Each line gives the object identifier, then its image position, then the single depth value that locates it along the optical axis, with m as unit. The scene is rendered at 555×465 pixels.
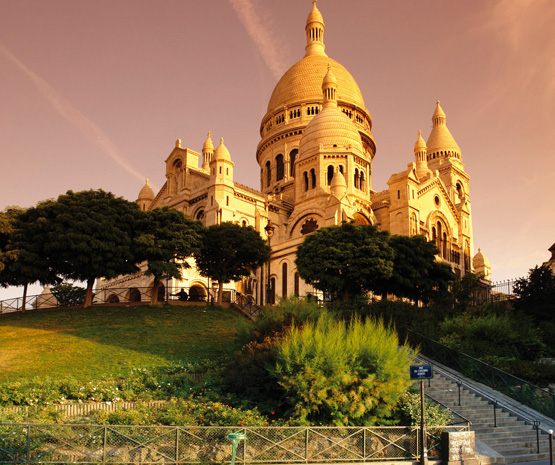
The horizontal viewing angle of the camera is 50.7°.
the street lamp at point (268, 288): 50.48
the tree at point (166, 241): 37.12
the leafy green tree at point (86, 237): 35.75
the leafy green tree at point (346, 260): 37.88
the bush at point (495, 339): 26.61
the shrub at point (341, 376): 16.80
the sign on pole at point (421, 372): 15.00
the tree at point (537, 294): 34.06
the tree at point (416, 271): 40.16
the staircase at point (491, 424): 17.50
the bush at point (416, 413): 17.17
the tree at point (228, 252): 40.38
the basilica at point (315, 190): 52.44
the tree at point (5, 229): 36.78
